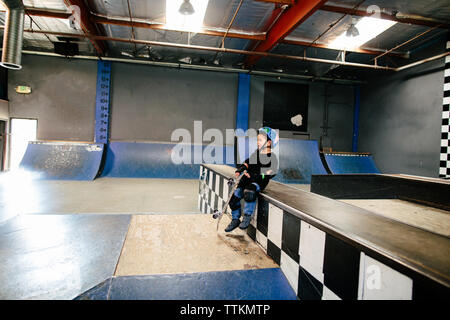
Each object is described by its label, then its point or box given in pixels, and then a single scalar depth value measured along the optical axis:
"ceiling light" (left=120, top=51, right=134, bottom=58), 5.72
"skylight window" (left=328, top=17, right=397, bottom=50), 4.56
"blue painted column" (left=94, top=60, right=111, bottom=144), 6.28
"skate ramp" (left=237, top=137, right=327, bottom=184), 5.94
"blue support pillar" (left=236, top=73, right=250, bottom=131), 6.97
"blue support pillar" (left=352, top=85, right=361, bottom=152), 7.58
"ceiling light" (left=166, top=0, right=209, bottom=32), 4.12
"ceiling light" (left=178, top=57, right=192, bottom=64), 6.18
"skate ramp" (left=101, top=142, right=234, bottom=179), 6.00
